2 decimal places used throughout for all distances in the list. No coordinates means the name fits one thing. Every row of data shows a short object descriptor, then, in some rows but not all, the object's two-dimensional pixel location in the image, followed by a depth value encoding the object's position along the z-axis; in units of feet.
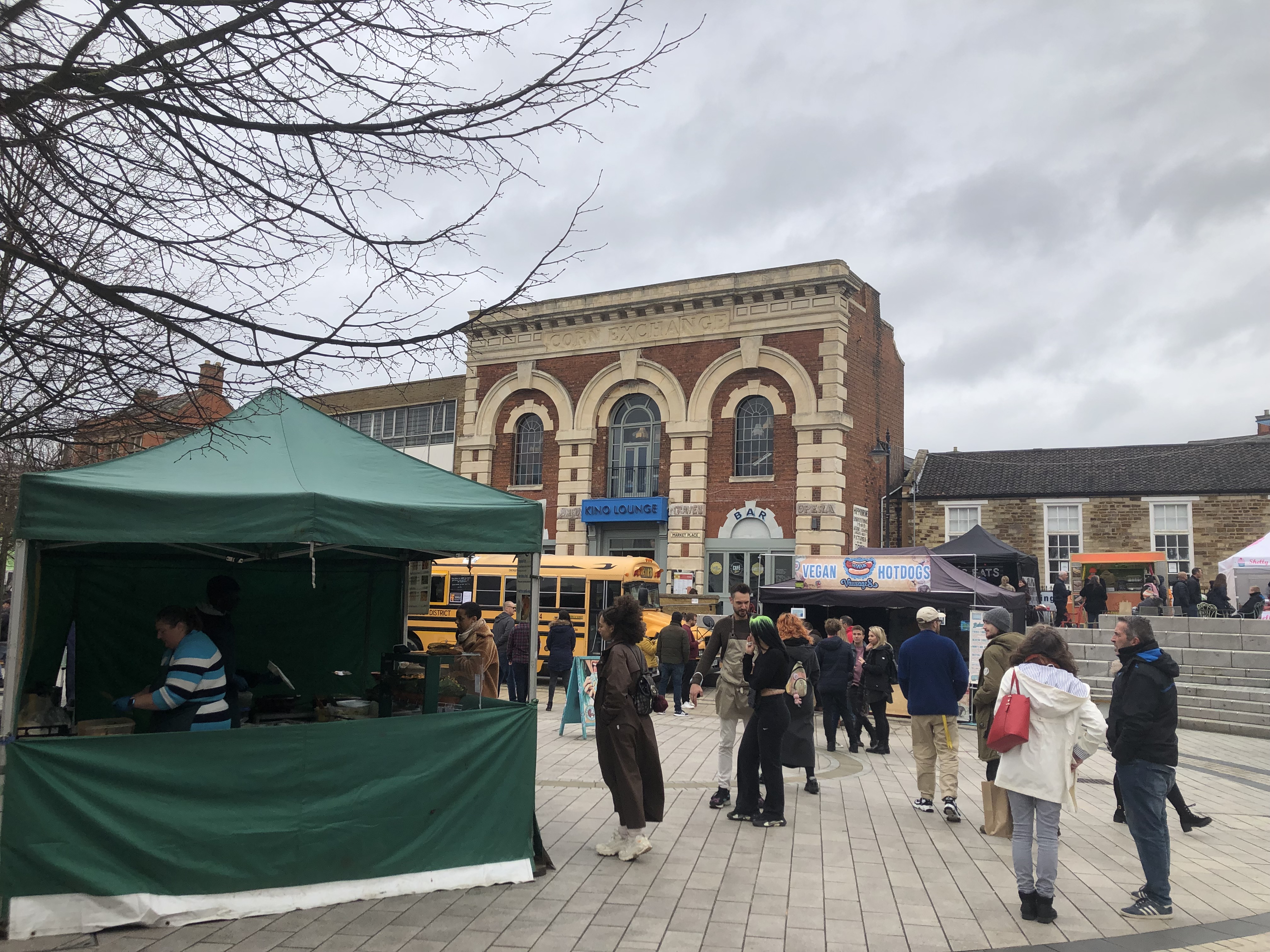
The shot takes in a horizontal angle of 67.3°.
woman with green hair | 25.89
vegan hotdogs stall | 51.01
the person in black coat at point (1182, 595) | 73.41
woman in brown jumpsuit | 22.15
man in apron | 28.43
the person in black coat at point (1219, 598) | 75.77
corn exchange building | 85.10
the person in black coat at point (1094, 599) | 72.02
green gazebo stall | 17.07
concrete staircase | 53.16
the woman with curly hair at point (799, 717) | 27.37
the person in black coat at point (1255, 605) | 72.90
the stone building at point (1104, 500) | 86.74
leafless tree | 15.35
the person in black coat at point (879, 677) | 38.91
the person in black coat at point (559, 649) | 49.26
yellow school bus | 67.00
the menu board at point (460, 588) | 70.49
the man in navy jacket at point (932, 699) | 28.07
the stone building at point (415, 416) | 109.81
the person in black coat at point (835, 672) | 38.11
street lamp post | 95.09
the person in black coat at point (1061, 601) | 77.20
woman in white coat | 19.06
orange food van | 84.02
